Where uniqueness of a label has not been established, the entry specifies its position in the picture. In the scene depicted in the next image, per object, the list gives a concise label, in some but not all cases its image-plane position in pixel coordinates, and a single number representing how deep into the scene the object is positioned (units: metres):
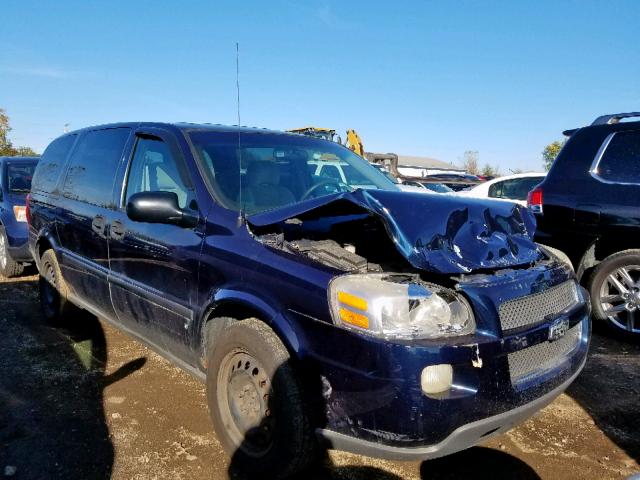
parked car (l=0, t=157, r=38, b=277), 6.54
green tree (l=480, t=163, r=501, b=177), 57.96
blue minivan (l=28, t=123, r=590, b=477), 2.06
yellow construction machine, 15.30
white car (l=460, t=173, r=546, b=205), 9.16
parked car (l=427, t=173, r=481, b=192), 18.71
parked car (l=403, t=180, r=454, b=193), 13.41
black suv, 4.45
